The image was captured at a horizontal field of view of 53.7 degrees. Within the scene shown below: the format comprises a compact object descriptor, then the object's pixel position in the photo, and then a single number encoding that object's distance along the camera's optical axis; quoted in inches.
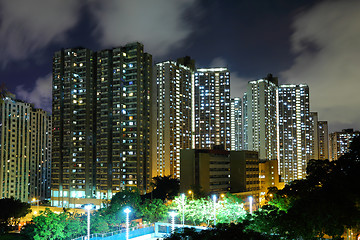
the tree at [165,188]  4003.4
